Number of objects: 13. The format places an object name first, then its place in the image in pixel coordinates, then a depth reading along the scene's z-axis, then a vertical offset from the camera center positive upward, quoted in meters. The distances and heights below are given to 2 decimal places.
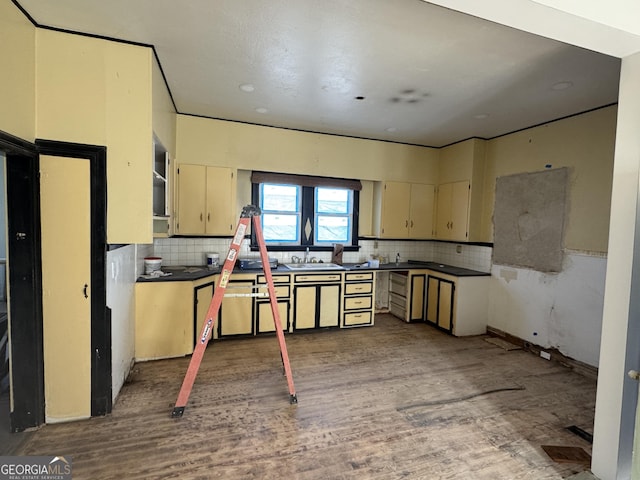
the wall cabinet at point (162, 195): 3.16 +0.25
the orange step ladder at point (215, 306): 2.35 -0.64
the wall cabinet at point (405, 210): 4.82 +0.27
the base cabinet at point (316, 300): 4.09 -1.00
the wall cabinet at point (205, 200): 3.83 +0.25
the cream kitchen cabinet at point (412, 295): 4.70 -1.01
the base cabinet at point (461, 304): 4.25 -1.02
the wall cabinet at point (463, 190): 4.43 +0.57
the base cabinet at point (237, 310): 3.78 -1.08
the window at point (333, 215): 4.79 +0.15
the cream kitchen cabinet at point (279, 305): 3.95 -1.03
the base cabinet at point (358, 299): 4.33 -1.02
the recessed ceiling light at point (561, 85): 2.69 +1.28
